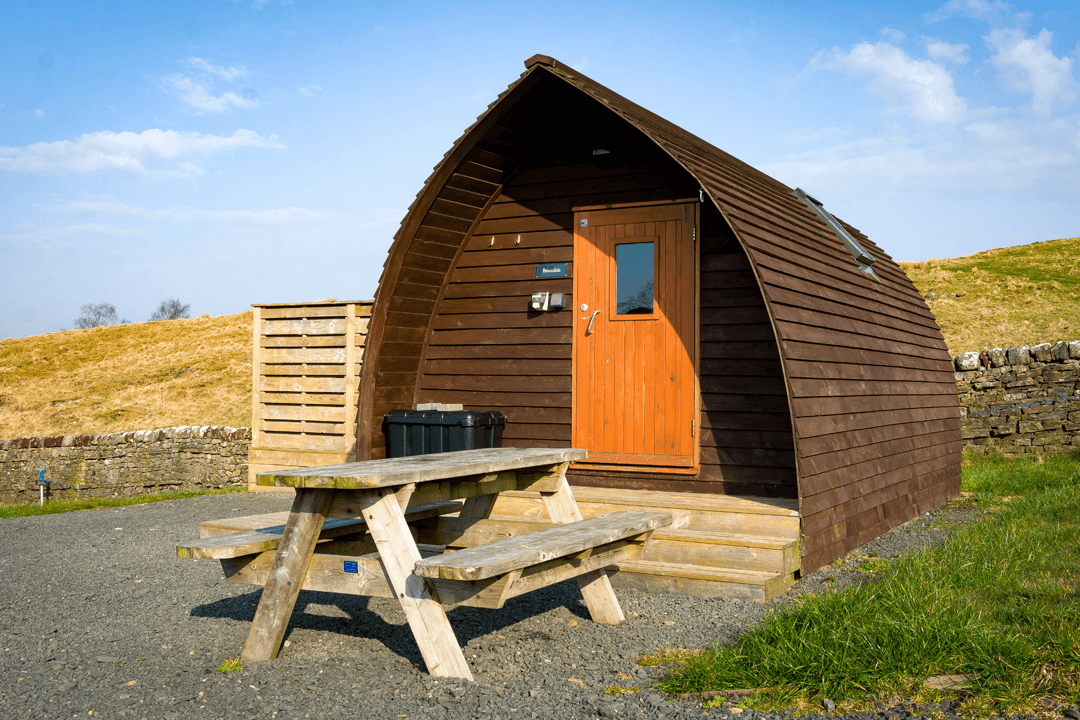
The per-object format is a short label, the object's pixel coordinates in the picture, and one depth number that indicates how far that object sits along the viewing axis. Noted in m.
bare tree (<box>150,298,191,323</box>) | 58.72
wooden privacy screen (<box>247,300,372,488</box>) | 10.03
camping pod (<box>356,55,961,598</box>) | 5.66
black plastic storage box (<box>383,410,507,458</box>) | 6.71
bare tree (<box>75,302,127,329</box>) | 58.56
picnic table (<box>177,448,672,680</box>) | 3.34
